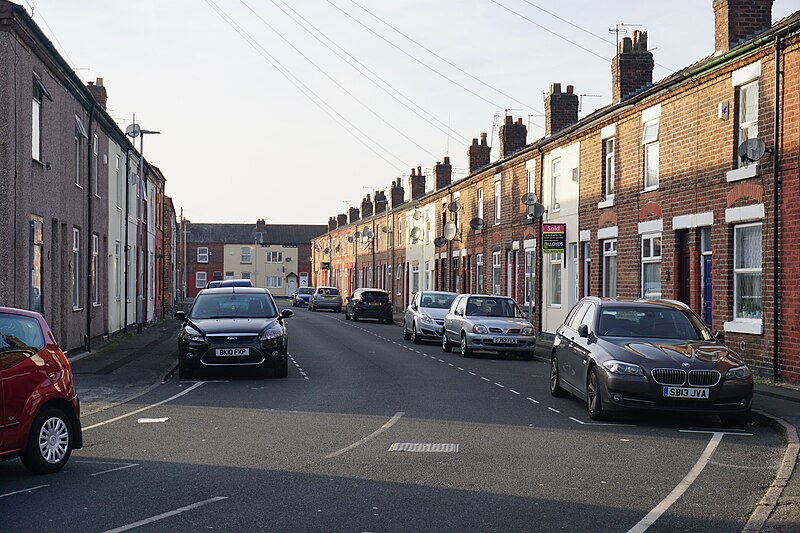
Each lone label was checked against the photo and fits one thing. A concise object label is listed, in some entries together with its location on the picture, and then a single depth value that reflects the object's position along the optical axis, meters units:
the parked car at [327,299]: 62.72
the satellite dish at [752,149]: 16.68
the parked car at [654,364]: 11.52
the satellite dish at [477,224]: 38.16
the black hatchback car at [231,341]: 16.72
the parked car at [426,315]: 28.73
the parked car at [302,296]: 74.81
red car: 8.06
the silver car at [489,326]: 23.27
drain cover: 9.85
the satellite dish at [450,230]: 42.39
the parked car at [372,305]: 45.66
